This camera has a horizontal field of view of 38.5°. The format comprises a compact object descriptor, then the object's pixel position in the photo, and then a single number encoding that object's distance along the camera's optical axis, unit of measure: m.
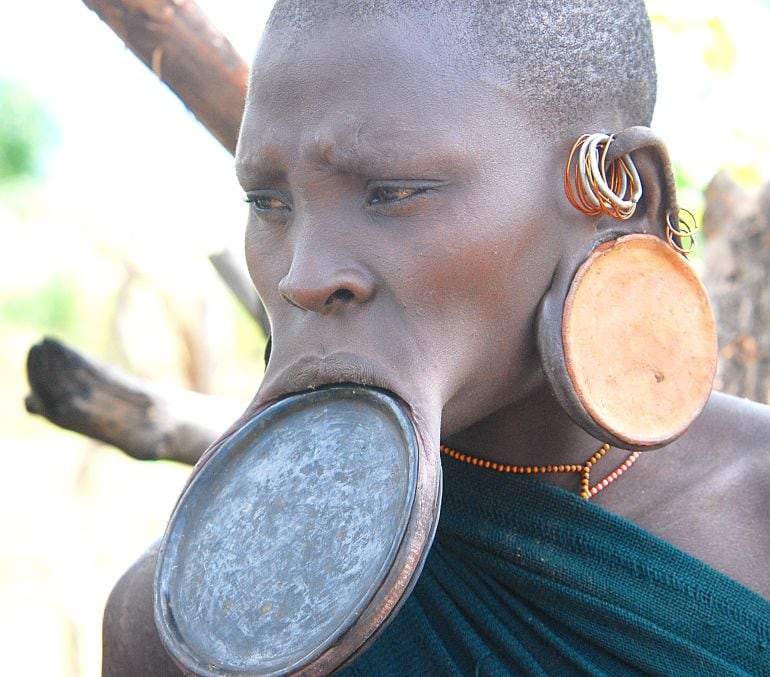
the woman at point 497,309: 1.63
